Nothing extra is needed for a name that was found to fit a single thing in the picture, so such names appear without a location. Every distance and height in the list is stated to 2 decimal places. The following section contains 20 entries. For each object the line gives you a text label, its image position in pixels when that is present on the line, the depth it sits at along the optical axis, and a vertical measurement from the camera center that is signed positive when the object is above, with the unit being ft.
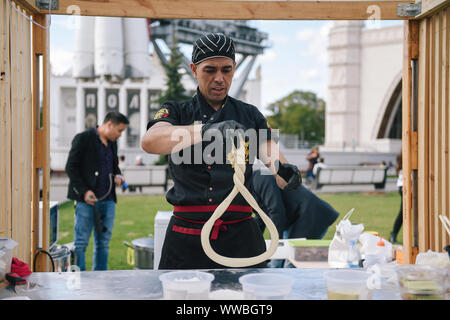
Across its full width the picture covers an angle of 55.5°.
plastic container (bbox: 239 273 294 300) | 5.22 -1.68
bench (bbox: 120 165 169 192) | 47.39 -2.71
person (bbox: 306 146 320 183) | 53.93 -1.32
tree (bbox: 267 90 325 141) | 197.67 +17.45
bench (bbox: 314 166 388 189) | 49.55 -2.85
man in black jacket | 16.72 -1.28
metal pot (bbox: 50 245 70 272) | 13.09 -3.25
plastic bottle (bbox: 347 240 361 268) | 12.19 -3.00
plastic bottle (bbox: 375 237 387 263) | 12.49 -2.99
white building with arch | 107.07 +17.13
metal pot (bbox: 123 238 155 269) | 14.82 -3.52
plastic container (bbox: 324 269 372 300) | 5.28 -1.68
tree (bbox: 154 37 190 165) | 96.68 +15.73
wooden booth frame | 10.02 +1.55
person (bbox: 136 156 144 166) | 61.36 -1.41
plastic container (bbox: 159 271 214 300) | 5.27 -1.69
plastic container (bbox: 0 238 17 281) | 6.12 -1.51
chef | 7.63 -0.35
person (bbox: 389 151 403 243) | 22.70 -4.23
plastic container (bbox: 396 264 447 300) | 5.51 -1.74
